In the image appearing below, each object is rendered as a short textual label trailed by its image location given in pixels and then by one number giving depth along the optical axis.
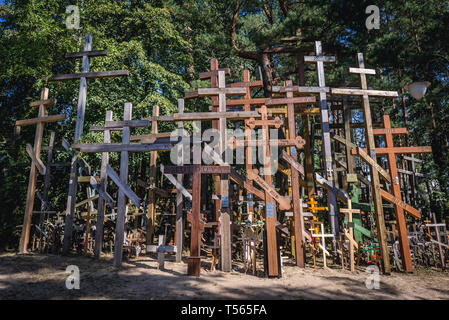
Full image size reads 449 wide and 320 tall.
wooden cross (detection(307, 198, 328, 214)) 8.16
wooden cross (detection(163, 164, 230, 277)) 6.13
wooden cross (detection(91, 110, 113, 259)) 8.12
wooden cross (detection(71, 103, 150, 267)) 6.88
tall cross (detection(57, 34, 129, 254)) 8.30
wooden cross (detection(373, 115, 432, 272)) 7.22
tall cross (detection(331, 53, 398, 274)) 7.11
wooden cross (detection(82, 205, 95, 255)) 8.69
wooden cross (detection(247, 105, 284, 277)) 6.24
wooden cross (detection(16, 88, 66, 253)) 8.27
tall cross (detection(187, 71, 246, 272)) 6.49
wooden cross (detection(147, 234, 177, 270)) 6.63
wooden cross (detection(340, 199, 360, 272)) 7.11
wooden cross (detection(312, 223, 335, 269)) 7.44
